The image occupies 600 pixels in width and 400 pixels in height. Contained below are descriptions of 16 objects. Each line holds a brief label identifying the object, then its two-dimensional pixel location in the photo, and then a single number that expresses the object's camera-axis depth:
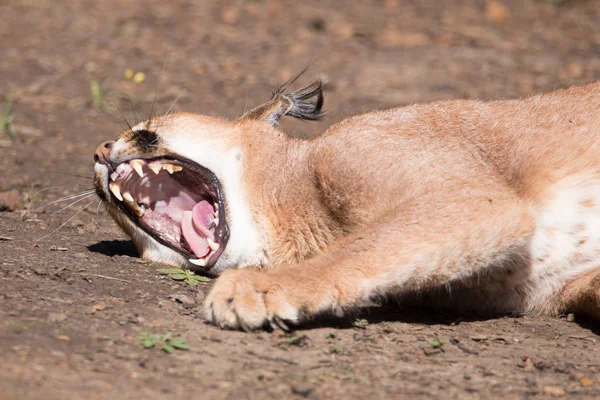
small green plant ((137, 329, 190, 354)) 7.43
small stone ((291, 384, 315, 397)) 6.79
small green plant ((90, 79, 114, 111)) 18.31
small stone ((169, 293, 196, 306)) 8.85
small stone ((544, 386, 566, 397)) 7.29
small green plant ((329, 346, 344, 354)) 7.80
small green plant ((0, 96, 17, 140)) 16.06
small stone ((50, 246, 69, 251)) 10.19
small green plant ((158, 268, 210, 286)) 9.59
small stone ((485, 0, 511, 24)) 24.92
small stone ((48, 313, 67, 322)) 7.75
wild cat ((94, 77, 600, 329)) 8.48
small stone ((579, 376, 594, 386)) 7.55
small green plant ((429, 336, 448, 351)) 8.26
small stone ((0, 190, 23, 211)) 12.34
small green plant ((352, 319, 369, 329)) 8.67
